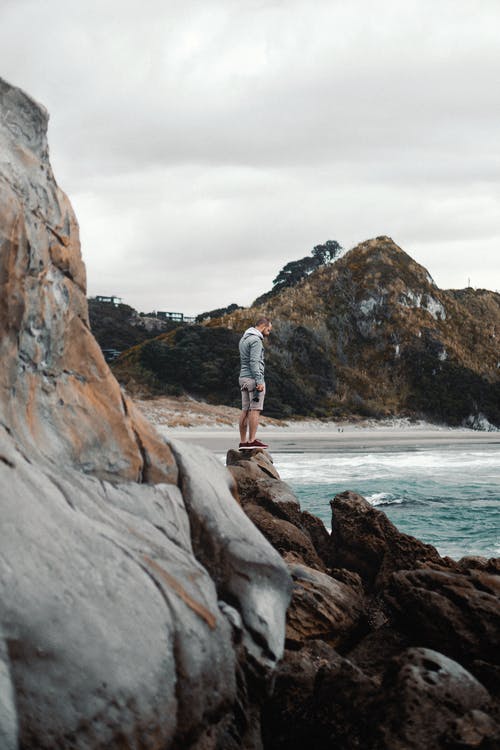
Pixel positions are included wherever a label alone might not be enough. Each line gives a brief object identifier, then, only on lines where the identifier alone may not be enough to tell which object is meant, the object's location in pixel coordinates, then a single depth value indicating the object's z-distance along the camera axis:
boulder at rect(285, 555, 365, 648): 6.31
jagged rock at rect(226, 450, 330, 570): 8.49
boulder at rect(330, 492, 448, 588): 8.38
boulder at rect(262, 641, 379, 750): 4.83
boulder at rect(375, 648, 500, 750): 4.46
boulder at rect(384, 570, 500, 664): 5.76
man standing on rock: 11.34
